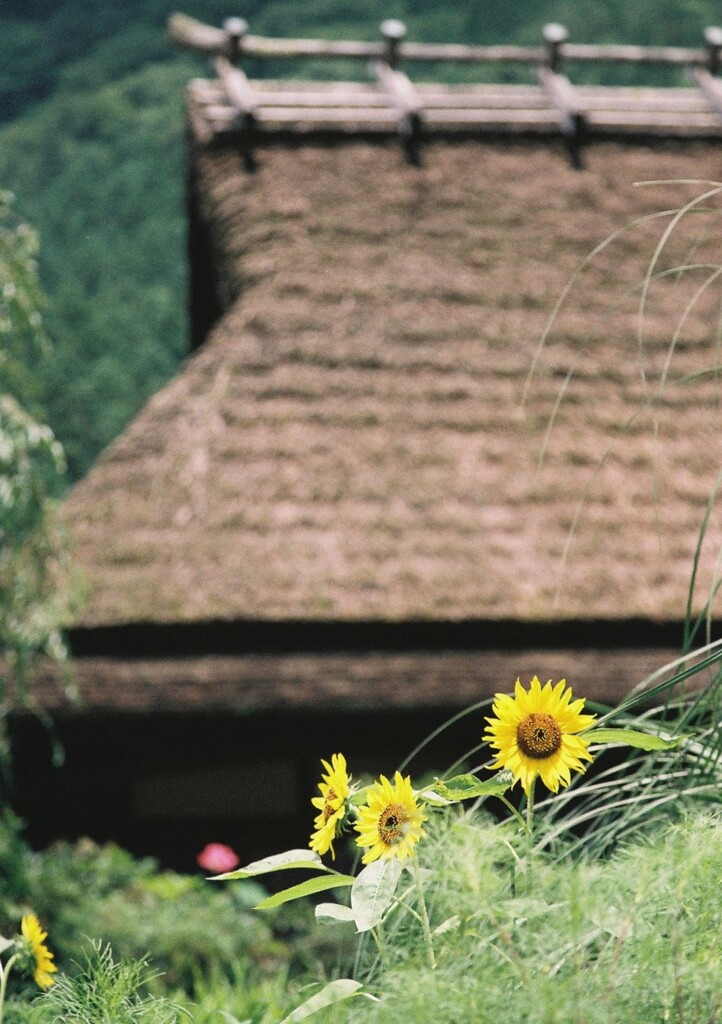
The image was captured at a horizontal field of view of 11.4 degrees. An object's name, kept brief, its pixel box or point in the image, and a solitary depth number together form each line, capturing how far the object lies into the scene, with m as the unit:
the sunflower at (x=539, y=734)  4.12
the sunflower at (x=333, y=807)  4.19
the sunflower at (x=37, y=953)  4.37
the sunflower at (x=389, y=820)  4.08
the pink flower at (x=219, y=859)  9.82
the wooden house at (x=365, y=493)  12.74
